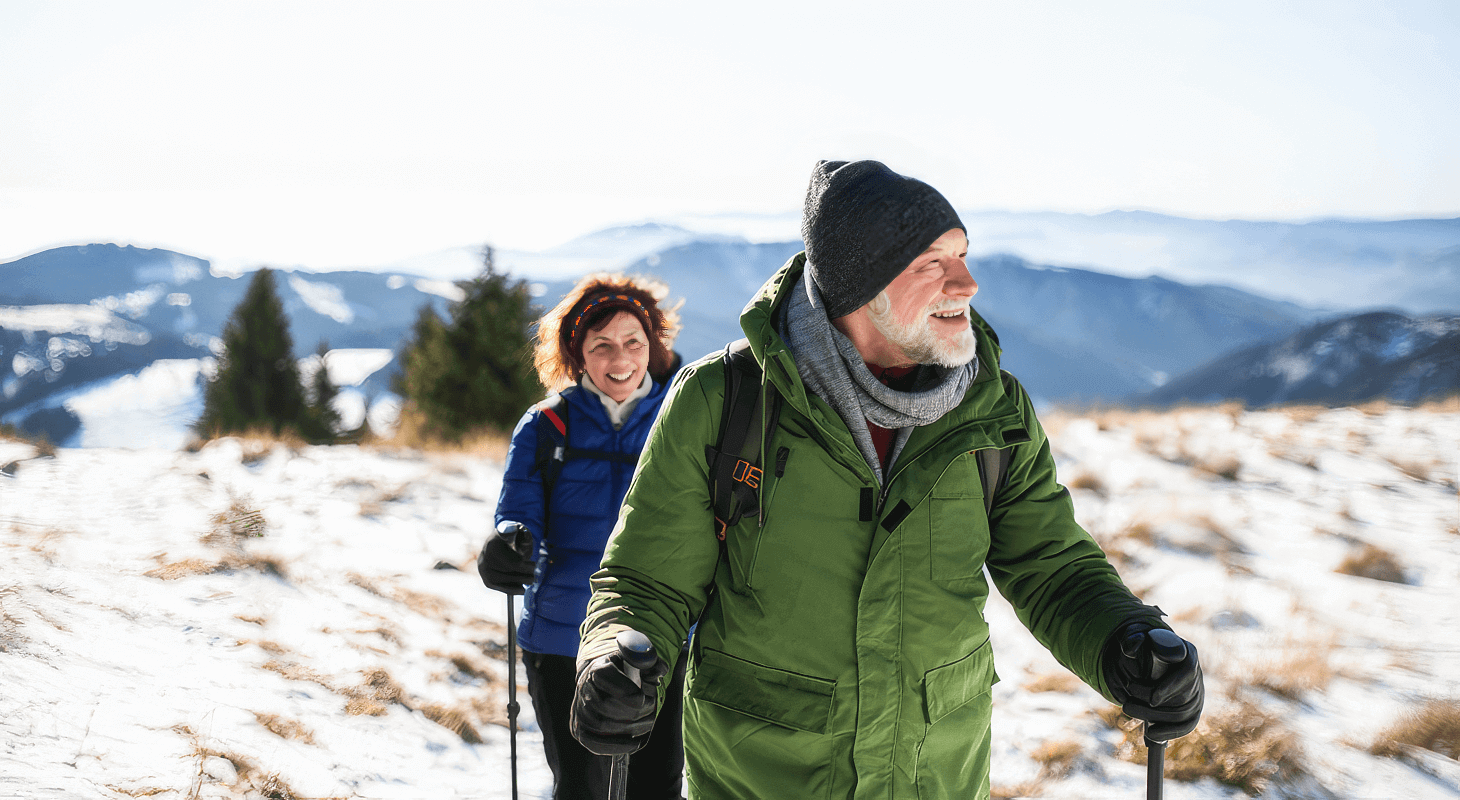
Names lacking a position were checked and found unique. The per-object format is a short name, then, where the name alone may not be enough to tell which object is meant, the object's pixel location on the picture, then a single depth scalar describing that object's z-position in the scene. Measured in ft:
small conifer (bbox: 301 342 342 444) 83.05
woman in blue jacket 9.16
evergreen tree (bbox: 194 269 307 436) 81.15
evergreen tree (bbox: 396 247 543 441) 49.88
